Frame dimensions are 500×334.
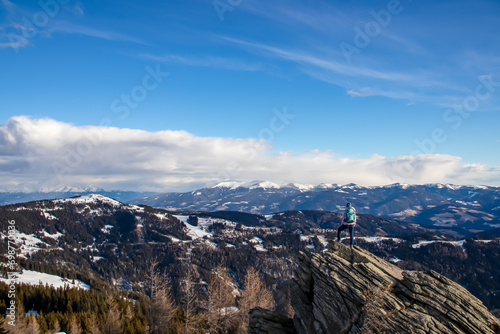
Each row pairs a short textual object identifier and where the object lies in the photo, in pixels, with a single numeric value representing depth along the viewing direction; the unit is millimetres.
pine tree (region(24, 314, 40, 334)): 56891
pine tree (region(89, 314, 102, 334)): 62588
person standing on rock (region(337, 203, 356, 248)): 33469
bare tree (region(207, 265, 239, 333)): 65250
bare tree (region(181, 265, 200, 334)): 61238
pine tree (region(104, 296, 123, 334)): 68000
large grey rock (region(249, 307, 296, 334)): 35406
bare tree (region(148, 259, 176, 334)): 69250
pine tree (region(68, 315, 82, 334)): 65019
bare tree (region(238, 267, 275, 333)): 75625
